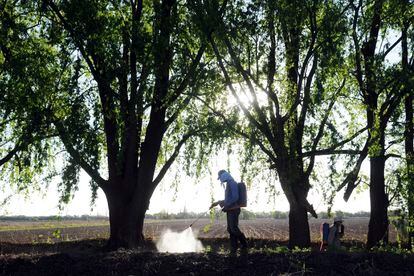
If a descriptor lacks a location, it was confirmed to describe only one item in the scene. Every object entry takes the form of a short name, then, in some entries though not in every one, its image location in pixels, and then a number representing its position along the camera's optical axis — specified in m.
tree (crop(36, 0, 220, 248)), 13.29
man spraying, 11.18
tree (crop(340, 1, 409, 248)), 13.81
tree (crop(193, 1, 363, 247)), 12.20
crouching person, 13.34
